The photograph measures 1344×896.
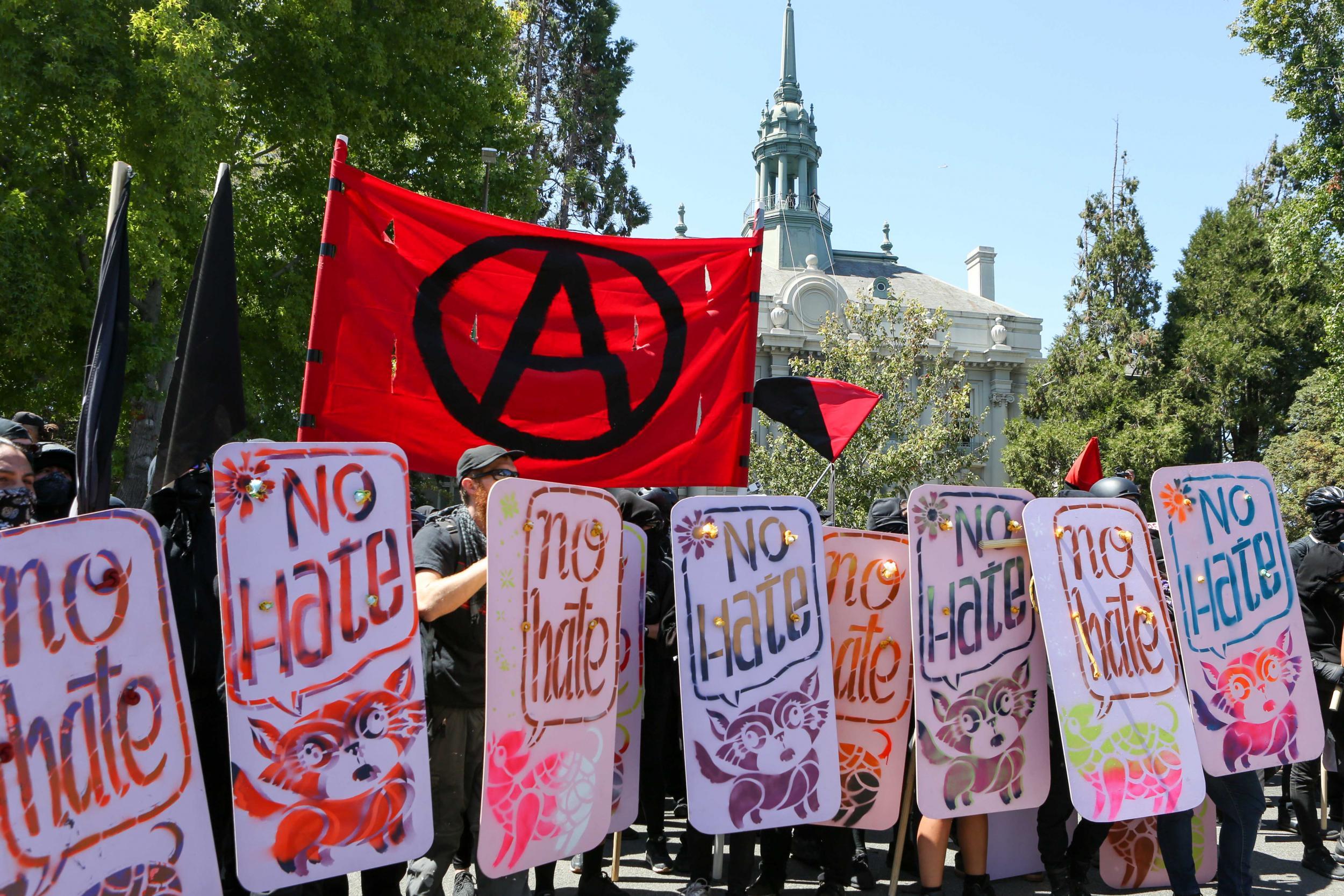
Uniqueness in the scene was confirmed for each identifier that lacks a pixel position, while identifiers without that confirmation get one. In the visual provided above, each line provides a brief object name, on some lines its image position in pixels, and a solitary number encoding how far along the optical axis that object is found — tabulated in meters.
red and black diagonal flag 5.36
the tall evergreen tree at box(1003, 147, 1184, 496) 28.59
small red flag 6.23
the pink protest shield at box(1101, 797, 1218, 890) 4.73
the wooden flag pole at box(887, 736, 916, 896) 4.16
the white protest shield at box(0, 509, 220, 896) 2.32
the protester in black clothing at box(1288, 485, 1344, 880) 5.15
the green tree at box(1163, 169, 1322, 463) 31.08
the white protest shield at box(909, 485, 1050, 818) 4.06
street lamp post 13.66
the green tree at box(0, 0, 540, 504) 10.60
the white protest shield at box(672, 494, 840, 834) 3.80
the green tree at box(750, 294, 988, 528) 22.06
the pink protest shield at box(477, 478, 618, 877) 3.26
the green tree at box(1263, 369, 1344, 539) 26.59
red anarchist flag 4.24
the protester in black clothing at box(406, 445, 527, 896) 3.49
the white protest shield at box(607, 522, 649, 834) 4.25
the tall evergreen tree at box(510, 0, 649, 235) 23.80
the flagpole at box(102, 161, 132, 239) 3.16
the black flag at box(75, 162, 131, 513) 2.94
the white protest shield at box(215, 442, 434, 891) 2.72
